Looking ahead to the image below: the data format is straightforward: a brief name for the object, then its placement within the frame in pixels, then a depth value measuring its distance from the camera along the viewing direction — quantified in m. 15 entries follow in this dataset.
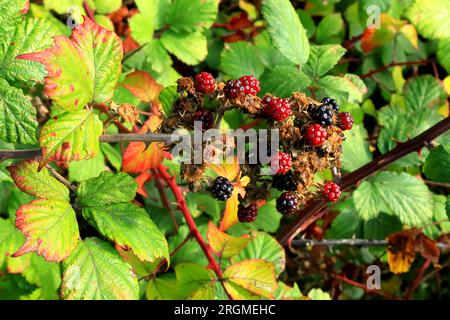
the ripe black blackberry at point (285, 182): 0.67
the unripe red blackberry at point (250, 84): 0.65
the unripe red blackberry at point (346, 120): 0.67
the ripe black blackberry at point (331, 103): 0.67
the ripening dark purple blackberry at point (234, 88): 0.64
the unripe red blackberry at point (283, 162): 0.65
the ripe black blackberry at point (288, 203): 0.67
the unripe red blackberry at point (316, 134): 0.64
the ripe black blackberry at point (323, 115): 0.65
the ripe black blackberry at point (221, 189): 0.69
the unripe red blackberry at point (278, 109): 0.64
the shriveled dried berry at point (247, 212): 0.71
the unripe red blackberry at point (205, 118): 0.65
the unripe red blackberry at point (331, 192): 0.69
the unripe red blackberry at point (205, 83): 0.65
